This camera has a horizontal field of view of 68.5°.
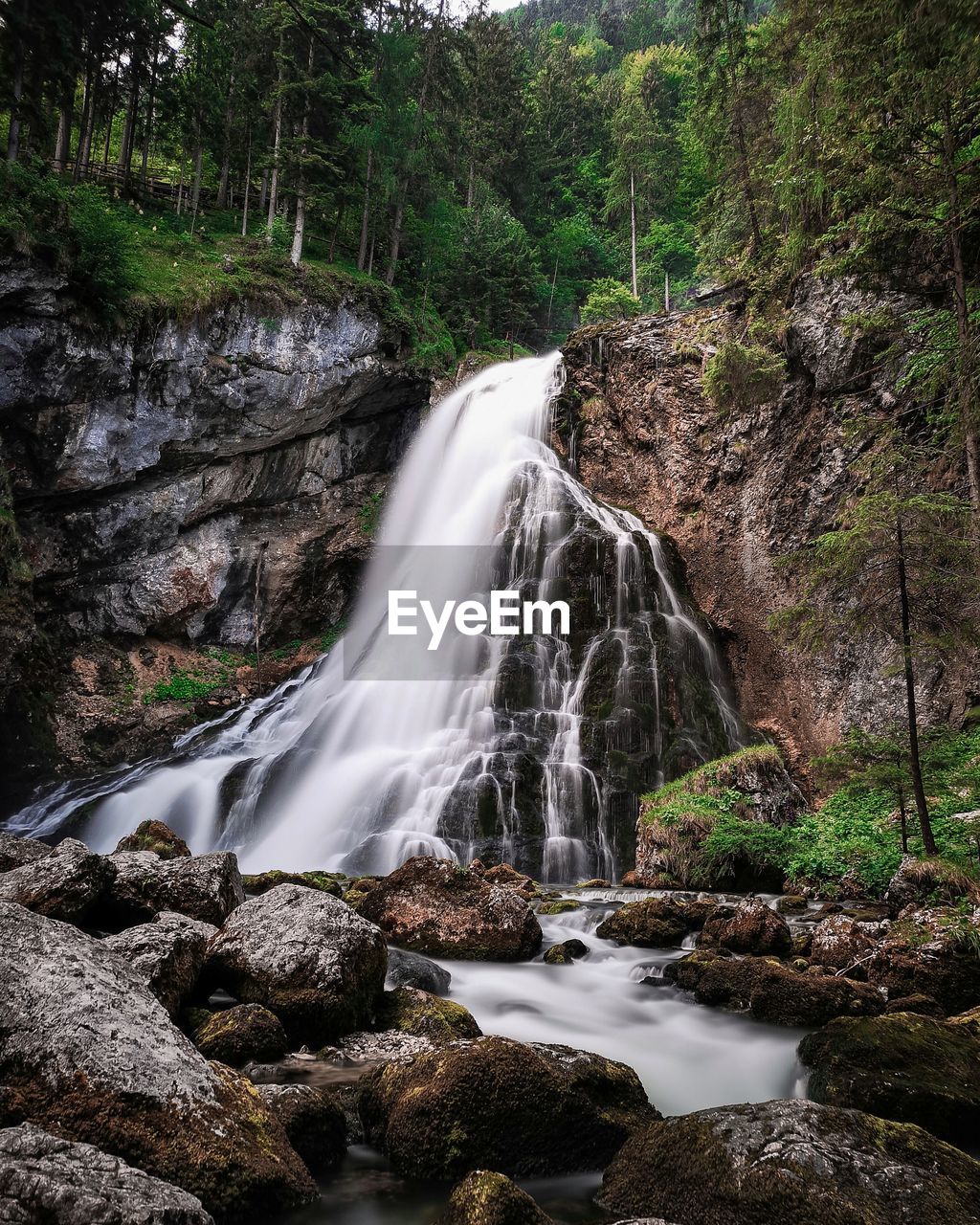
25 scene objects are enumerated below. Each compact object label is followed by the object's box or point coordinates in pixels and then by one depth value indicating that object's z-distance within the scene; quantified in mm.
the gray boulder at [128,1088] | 3061
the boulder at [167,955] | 4949
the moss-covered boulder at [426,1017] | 5367
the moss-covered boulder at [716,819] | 11406
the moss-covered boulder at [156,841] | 11055
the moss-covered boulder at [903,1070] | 3959
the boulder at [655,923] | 8273
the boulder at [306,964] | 5148
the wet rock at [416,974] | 6586
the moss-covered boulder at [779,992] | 5797
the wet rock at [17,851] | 8617
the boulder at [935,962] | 6043
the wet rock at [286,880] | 9836
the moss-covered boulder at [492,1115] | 3736
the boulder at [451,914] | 7973
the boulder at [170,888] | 6543
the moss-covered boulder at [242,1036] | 4637
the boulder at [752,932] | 7594
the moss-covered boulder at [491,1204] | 2865
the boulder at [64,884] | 6012
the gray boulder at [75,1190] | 2230
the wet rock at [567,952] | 7824
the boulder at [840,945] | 6910
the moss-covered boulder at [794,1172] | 2898
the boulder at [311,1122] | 3738
